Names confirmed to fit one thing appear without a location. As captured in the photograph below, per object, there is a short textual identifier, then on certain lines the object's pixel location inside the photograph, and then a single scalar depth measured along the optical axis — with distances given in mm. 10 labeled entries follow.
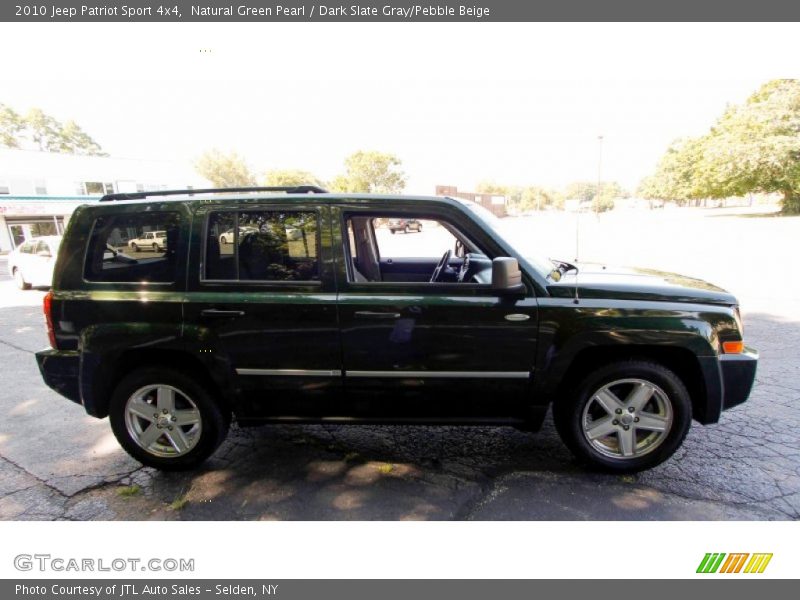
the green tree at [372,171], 50438
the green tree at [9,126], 51188
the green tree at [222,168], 56094
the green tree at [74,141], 58306
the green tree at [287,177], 49981
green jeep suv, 2770
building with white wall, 28375
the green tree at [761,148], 31062
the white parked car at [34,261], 10922
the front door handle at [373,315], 2771
